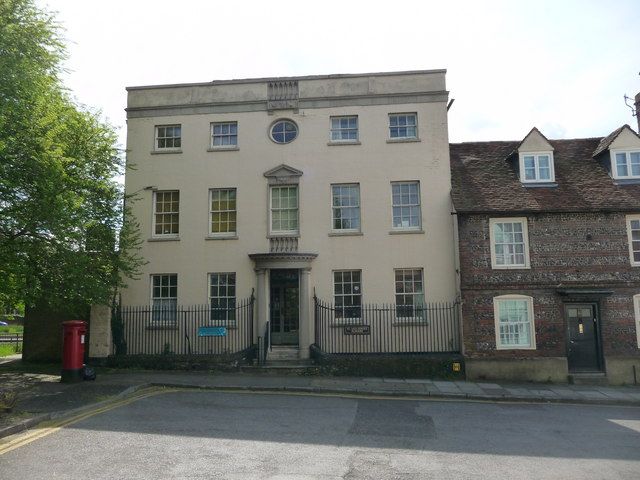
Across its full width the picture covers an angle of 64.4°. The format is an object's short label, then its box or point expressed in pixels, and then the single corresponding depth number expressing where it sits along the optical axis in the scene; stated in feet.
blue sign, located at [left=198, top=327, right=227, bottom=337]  56.65
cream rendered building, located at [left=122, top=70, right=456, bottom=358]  59.77
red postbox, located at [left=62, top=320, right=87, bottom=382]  45.39
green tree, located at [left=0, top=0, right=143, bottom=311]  41.96
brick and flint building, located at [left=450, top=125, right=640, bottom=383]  53.67
